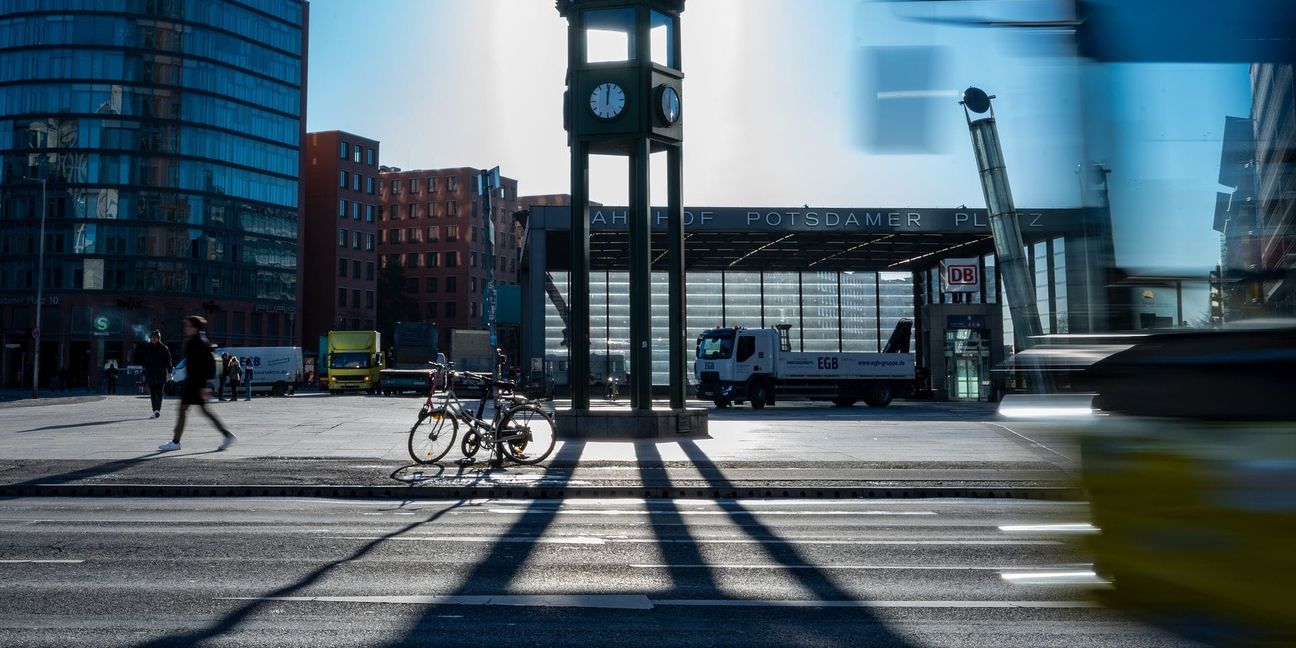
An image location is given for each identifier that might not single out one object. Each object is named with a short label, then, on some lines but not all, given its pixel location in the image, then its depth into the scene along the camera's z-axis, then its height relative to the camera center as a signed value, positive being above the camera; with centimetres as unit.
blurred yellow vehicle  301 -34
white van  4928 +43
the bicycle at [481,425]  1337 -68
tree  10381 +773
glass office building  6838 +1427
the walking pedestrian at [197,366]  1412 +14
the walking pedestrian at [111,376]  4825 +1
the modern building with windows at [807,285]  3731 +441
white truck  3312 +7
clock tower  1897 +468
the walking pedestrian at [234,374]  3694 +7
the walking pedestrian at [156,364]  1986 +24
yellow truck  4894 +61
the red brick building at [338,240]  9294 +1278
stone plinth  1844 -92
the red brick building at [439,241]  10931 +1477
